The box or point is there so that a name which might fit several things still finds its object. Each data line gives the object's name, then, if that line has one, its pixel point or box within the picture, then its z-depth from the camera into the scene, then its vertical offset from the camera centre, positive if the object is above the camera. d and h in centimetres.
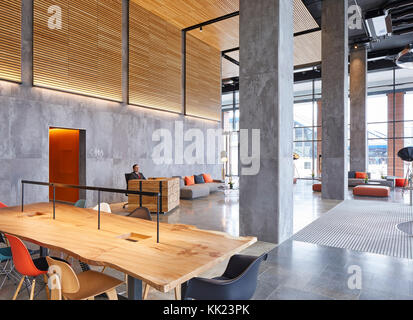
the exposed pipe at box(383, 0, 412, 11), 974 +539
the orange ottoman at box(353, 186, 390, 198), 1063 -120
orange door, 898 +1
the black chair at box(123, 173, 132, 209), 866 -49
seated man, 870 -45
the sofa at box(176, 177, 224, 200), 1009 -112
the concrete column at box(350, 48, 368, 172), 1455 +248
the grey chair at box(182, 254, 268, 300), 195 -90
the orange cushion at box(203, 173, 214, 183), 1240 -79
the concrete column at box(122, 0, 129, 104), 939 +363
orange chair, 240 -86
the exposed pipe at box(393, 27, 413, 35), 1156 +530
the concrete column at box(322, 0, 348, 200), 974 +222
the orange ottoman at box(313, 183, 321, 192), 1235 -121
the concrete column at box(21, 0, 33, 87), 701 +293
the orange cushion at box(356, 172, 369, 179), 1398 -76
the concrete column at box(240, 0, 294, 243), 493 +90
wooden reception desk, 756 -90
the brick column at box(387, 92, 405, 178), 1568 +149
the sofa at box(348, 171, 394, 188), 1320 -104
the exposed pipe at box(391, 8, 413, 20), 1000 +525
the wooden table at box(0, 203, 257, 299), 188 -70
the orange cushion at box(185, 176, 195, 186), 1107 -82
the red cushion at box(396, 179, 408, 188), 1392 -113
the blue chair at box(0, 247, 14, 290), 309 -135
